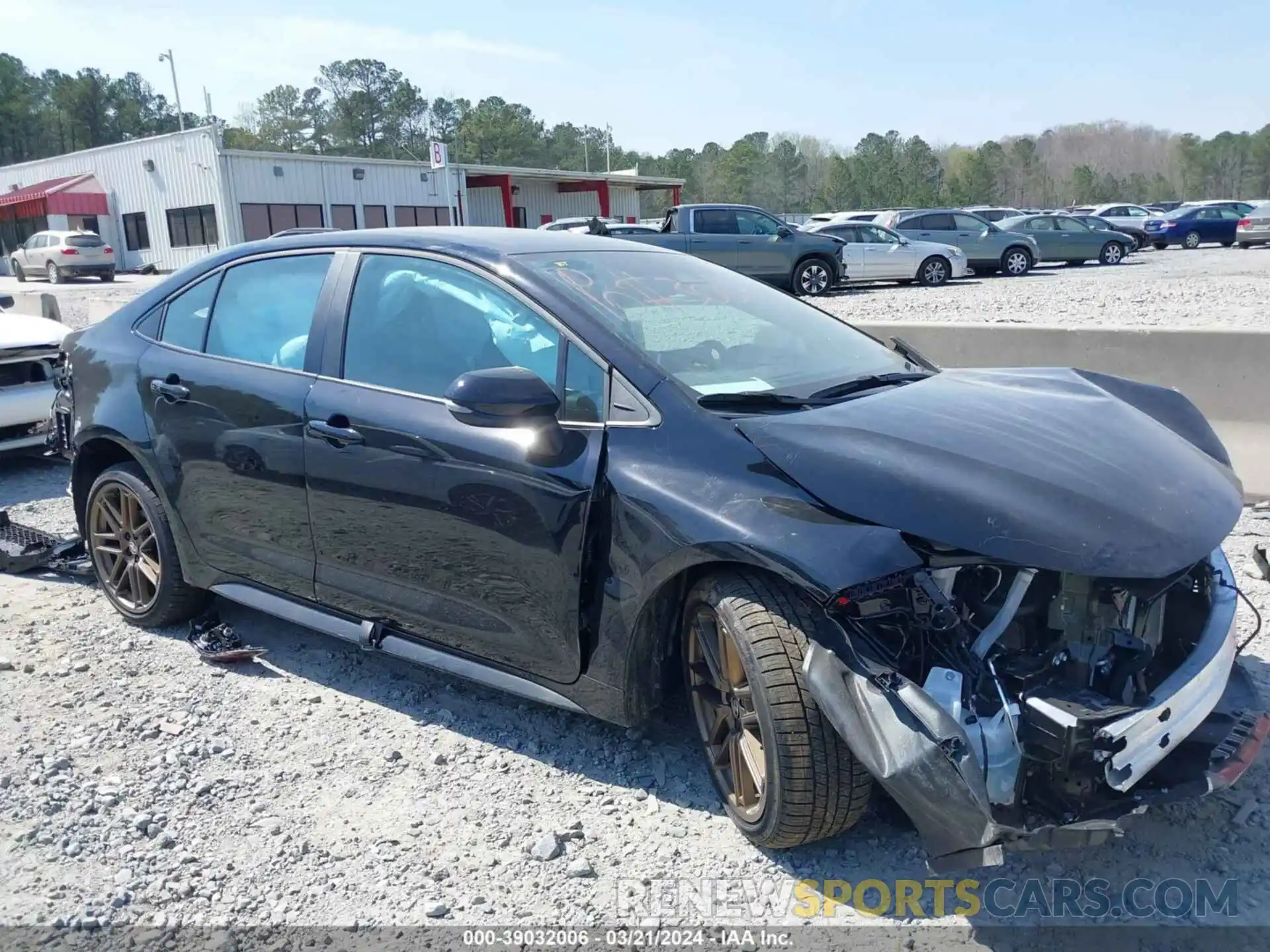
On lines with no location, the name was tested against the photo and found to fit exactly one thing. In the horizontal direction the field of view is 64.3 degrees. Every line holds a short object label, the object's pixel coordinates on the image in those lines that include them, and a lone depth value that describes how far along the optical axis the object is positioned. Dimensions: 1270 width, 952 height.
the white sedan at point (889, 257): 20.58
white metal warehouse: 36.72
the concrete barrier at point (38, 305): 11.64
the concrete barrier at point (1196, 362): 5.38
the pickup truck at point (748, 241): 18.30
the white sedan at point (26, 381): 7.18
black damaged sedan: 2.42
